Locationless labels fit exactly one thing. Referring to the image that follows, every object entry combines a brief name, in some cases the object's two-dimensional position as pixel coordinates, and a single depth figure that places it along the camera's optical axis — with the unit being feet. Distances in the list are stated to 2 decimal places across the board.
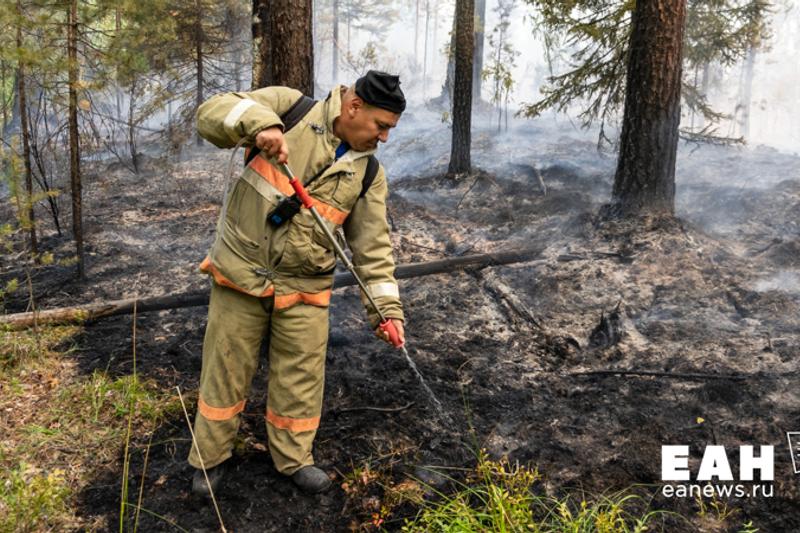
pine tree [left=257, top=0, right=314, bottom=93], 13.96
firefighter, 9.10
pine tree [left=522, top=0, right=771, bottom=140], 29.12
